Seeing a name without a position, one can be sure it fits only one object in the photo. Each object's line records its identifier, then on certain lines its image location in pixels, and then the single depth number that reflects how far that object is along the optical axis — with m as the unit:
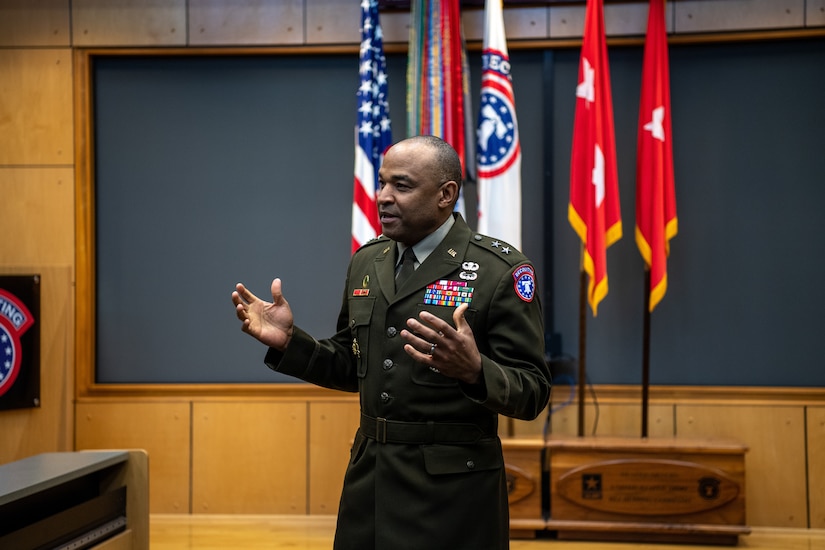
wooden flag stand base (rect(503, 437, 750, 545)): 4.01
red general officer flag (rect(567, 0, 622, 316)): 4.18
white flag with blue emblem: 4.20
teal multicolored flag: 4.24
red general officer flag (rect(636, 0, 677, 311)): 4.20
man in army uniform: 1.90
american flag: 4.26
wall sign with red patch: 4.18
